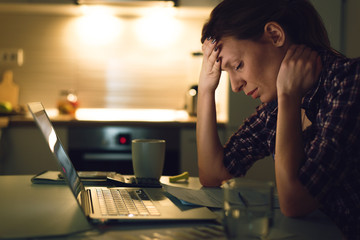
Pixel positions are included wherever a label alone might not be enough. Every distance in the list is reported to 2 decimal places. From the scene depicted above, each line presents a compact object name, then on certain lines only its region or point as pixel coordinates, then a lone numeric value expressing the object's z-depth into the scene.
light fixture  2.68
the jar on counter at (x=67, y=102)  2.90
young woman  0.90
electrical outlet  3.04
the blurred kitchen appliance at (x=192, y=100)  2.87
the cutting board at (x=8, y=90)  3.00
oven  2.54
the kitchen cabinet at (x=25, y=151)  2.53
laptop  0.79
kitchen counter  2.51
